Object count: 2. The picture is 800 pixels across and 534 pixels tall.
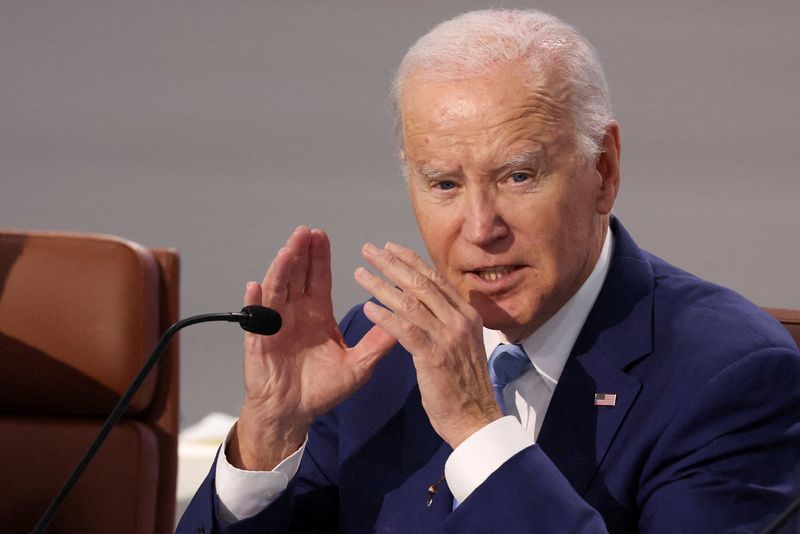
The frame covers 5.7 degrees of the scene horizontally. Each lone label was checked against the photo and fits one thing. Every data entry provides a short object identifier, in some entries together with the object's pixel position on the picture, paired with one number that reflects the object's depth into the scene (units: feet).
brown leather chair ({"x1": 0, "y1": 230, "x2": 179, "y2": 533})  21.62
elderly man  20.57
